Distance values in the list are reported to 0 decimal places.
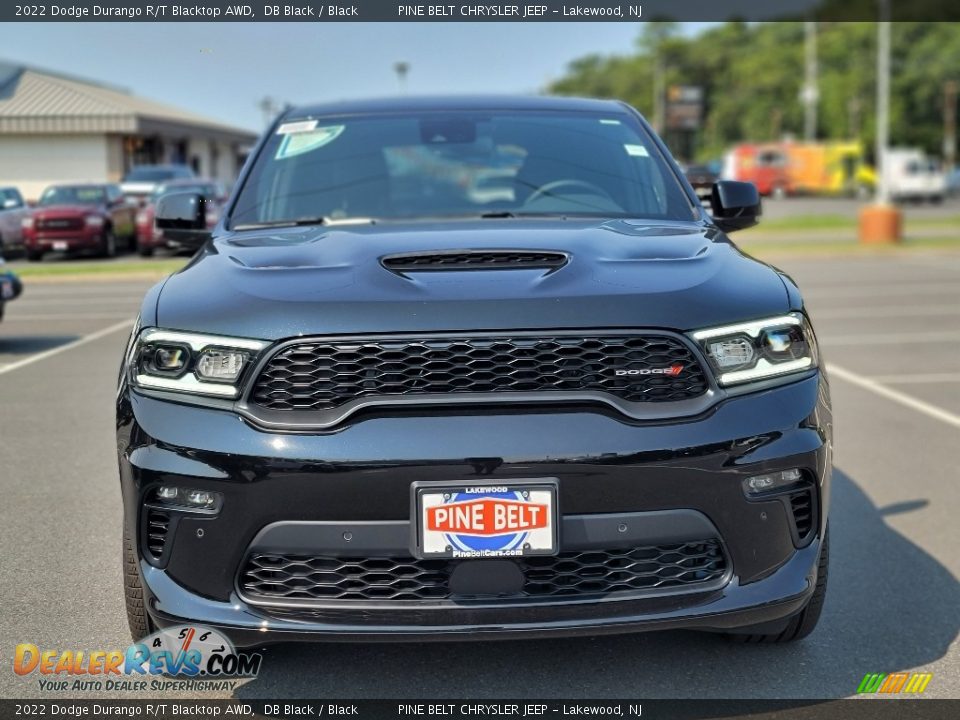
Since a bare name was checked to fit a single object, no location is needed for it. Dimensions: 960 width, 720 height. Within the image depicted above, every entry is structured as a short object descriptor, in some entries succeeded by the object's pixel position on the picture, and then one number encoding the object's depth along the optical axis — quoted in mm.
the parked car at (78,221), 24484
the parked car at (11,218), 23078
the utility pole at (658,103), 113925
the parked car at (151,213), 25359
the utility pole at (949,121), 85875
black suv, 3051
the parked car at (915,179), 60972
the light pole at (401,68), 67562
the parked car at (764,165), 71500
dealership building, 21234
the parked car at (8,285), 11703
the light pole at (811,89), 68975
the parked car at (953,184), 69081
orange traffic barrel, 26156
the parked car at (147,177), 29594
